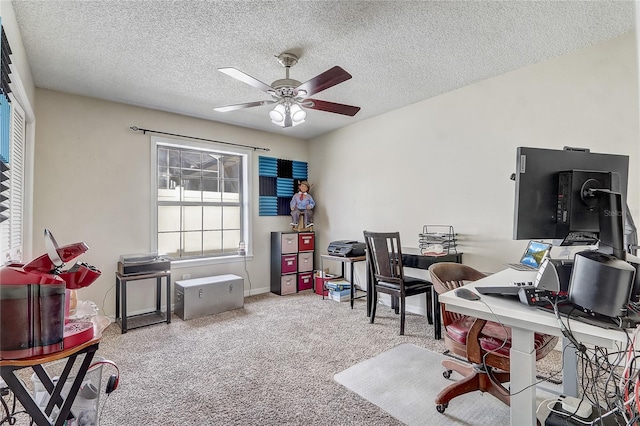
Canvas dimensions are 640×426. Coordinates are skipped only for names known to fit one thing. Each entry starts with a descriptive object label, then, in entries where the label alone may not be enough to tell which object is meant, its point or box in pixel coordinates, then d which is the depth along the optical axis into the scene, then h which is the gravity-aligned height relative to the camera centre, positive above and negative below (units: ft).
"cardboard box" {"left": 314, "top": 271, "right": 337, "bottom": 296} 14.71 -3.41
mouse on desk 4.35 -1.21
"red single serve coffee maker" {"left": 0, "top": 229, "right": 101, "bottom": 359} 3.43 -1.23
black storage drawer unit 15.14 -2.56
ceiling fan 6.97 +3.09
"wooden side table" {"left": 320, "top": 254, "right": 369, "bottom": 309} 12.68 -2.05
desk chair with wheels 5.35 -2.45
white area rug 5.83 -3.98
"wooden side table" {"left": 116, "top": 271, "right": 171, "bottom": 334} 10.26 -3.55
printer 13.08 -1.62
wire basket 10.64 -1.05
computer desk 3.73 -1.44
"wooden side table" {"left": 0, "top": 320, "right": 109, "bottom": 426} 3.51 -2.24
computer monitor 3.92 +0.25
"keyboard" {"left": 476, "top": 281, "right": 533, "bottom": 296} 4.34 -1.14
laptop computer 7.56 -1.09
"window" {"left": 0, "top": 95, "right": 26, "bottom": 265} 6.61 +0.61
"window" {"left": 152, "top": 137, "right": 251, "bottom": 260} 13.21 +0.57
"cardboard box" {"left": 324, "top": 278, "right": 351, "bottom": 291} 13.73 -3.37
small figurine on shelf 16.28 +0.36
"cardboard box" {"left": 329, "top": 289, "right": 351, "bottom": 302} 13.60 -3.80
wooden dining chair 10.05 -2.17
